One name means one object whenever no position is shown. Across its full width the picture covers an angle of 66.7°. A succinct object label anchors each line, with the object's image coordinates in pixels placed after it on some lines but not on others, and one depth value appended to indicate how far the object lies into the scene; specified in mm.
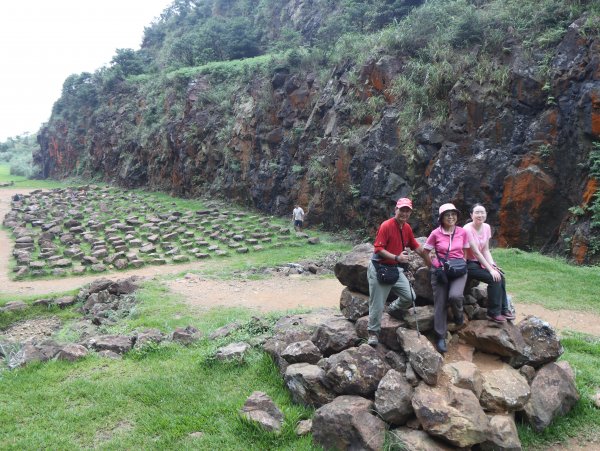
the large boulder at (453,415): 4277
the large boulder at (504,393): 4770
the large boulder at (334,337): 5914
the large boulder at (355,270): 6340
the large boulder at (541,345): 5438
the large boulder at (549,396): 4922
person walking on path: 19734
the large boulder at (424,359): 4797
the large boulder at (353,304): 6254
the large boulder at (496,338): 5387
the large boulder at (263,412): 4957
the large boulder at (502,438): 4387
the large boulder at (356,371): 5020
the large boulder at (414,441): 4316
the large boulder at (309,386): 5281
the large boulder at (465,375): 4805
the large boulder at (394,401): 4613
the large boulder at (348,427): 4480
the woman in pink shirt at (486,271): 5582
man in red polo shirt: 5477
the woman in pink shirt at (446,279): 5477
